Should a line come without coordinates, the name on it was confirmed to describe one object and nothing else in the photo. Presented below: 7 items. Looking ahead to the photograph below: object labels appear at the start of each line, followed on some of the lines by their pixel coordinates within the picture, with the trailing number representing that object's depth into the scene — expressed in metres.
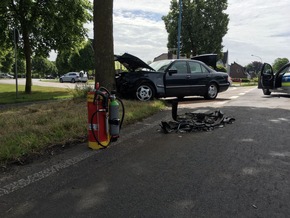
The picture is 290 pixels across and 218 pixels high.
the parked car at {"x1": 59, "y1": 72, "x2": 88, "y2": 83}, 33.87
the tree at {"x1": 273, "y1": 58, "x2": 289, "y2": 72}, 102.96
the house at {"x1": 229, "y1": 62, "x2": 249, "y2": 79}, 87.60
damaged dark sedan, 7.48
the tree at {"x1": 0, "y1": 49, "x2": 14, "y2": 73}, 58.54
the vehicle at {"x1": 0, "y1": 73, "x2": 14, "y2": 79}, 67.20
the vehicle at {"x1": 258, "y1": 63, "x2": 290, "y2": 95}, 9.89
